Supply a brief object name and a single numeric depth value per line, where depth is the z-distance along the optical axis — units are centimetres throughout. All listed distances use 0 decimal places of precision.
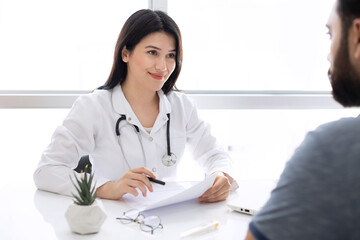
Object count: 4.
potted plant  117
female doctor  183
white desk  120
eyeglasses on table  125
